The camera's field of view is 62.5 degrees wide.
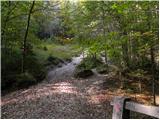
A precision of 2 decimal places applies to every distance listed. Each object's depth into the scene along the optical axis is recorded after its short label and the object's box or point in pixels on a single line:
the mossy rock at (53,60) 12.33
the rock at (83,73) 8.97
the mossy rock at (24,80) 8.40
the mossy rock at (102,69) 8.45
